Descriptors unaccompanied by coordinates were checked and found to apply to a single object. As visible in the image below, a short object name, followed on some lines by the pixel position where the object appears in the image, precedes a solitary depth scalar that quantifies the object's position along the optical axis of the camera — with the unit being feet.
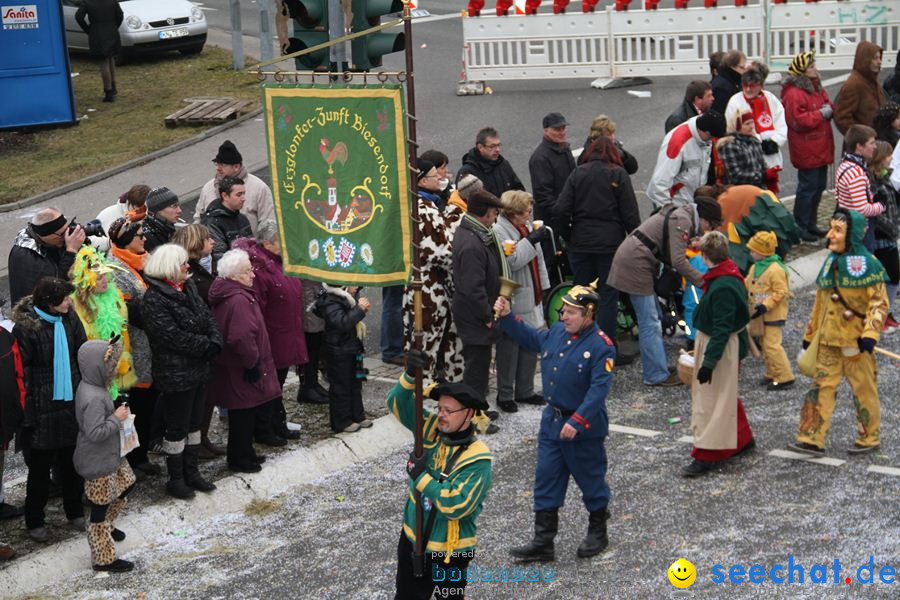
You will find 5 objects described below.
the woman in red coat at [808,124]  49.06
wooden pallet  69.77
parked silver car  80.53
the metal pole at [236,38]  76.69
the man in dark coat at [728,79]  49.93
